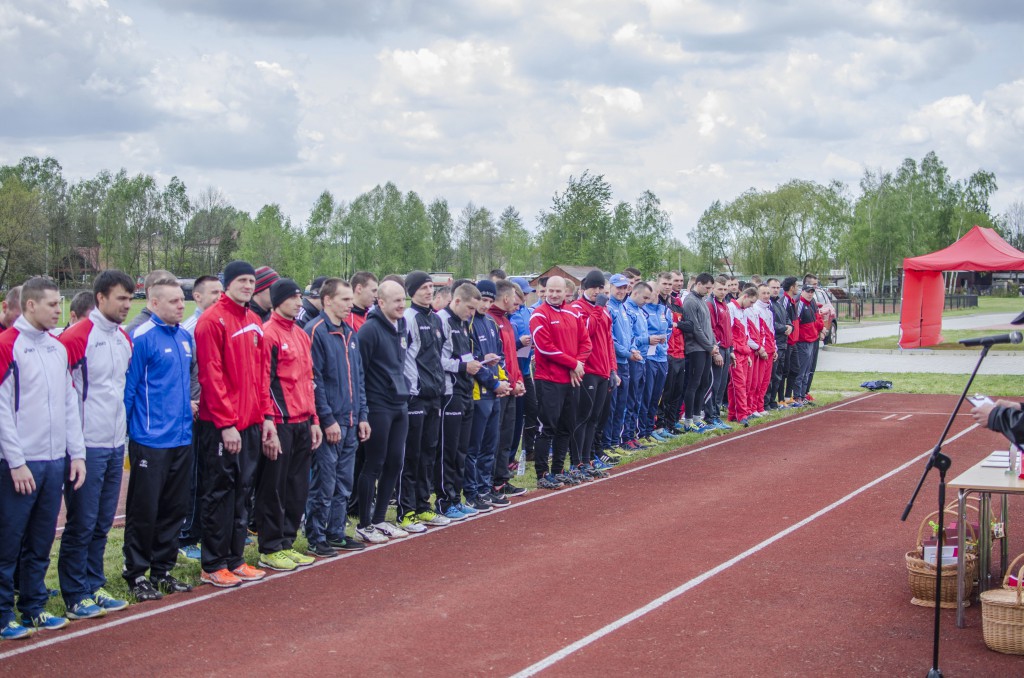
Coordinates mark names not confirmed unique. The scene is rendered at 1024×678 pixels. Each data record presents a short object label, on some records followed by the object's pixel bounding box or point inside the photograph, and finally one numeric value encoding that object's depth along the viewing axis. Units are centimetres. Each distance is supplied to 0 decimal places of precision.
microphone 522
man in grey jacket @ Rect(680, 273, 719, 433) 1484
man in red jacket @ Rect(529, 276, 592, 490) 1080
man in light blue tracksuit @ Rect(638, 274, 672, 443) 1402
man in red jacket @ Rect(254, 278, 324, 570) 761
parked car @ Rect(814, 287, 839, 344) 3372
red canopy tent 3086
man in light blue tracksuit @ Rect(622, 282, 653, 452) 1352
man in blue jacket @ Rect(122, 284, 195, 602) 679
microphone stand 513
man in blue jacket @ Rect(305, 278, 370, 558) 803
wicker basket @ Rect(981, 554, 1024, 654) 568
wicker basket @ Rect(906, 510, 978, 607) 659
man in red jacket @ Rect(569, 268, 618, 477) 1137
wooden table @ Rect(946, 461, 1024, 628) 618
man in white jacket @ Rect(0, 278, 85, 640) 597
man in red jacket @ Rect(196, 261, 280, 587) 709
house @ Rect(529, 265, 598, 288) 5957
